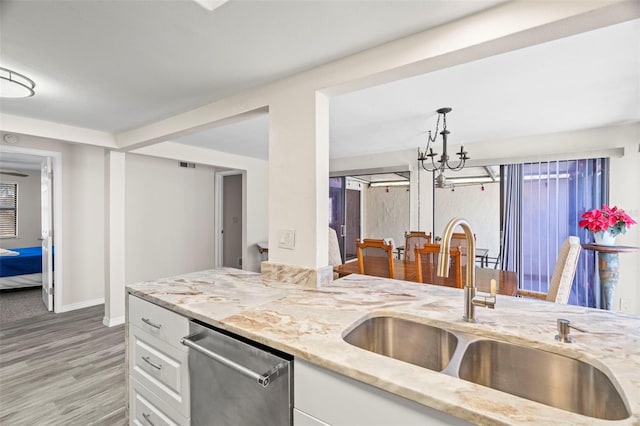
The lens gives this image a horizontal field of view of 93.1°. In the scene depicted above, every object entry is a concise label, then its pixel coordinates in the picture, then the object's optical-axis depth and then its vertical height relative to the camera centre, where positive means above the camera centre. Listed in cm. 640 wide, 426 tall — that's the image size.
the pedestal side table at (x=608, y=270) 291 -57
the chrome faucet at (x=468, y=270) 107 -21
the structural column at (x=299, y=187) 172 +14
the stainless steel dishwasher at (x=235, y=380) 95 -60
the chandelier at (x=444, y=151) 280 +75
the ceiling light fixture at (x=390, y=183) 705 +66
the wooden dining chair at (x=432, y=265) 235 -49
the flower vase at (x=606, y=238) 290 -26
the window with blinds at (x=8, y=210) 600 -2
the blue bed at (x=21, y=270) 453 -94
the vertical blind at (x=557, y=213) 341 -3
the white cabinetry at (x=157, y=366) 132 -74
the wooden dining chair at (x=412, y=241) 379 -39
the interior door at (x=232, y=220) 597 -20
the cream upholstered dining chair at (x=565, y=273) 203 -43
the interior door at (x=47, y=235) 375 -32
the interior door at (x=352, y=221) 682 -27
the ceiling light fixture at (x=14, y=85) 178 +76
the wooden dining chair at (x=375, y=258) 268 -45
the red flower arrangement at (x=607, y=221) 279 -10
